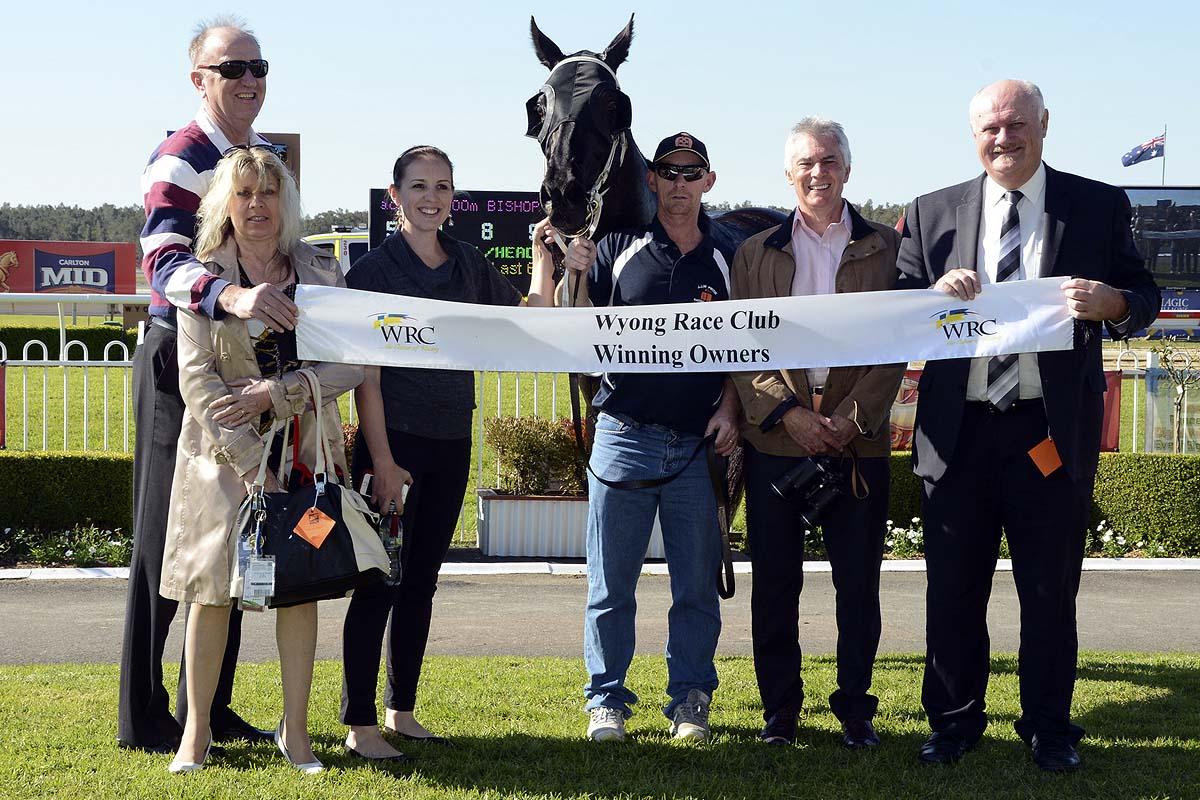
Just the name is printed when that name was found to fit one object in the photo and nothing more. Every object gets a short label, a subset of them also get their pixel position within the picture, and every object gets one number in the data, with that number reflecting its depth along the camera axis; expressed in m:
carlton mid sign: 50.69
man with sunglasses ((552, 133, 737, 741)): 4.71
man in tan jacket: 4.61
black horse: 4.92
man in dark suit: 4.26
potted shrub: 9.99
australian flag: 45.84
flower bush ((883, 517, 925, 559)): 10.16
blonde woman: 4.02
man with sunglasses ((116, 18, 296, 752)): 4.27
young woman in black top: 4.40
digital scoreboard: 14.89
